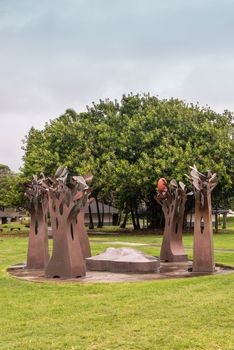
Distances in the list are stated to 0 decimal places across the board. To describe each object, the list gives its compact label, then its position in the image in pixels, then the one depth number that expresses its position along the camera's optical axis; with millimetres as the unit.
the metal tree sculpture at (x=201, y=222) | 13984
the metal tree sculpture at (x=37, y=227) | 15359
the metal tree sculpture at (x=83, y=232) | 15769
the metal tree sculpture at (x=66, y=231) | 13102
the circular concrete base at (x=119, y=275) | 12727
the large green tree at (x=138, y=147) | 31647
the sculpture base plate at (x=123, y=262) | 14039
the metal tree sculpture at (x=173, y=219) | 16891
